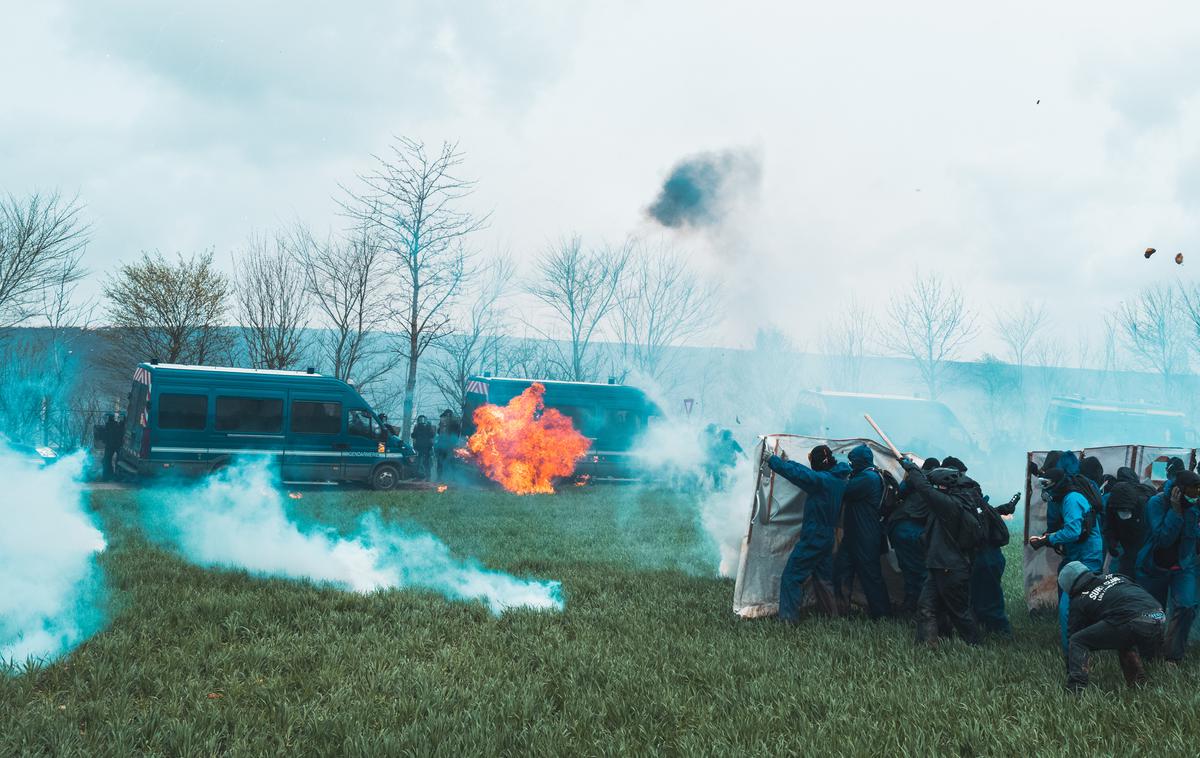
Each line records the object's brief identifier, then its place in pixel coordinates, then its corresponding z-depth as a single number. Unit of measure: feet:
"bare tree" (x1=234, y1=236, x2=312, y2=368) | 99.45
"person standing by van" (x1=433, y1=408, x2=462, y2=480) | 78.34
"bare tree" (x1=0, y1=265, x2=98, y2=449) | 91.97
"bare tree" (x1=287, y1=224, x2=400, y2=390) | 102.17
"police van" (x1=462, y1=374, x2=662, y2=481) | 78.02
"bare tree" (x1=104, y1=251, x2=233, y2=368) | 90.07
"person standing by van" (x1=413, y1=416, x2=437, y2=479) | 80.84
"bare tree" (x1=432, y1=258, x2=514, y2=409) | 129.49
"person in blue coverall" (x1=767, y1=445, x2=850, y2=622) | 27.09
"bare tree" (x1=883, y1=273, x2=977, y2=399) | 150.61
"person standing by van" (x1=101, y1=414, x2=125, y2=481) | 67.31
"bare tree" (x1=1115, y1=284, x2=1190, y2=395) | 139.13
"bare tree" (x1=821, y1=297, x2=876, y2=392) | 172.65
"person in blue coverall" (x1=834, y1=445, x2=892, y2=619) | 27.50
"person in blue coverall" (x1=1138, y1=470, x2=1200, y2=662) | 21.93
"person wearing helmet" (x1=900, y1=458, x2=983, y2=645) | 24.17
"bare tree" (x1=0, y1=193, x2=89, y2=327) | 87.70
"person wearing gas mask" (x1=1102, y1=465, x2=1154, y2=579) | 23.41
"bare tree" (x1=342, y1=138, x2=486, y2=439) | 96.17
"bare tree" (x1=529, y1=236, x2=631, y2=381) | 136.15
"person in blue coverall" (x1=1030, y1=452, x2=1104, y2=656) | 22.61
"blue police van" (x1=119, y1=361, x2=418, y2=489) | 63.52
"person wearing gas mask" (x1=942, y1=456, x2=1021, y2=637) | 26.37
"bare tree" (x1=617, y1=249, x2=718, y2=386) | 142.41
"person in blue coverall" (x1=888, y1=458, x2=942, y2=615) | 26.58
